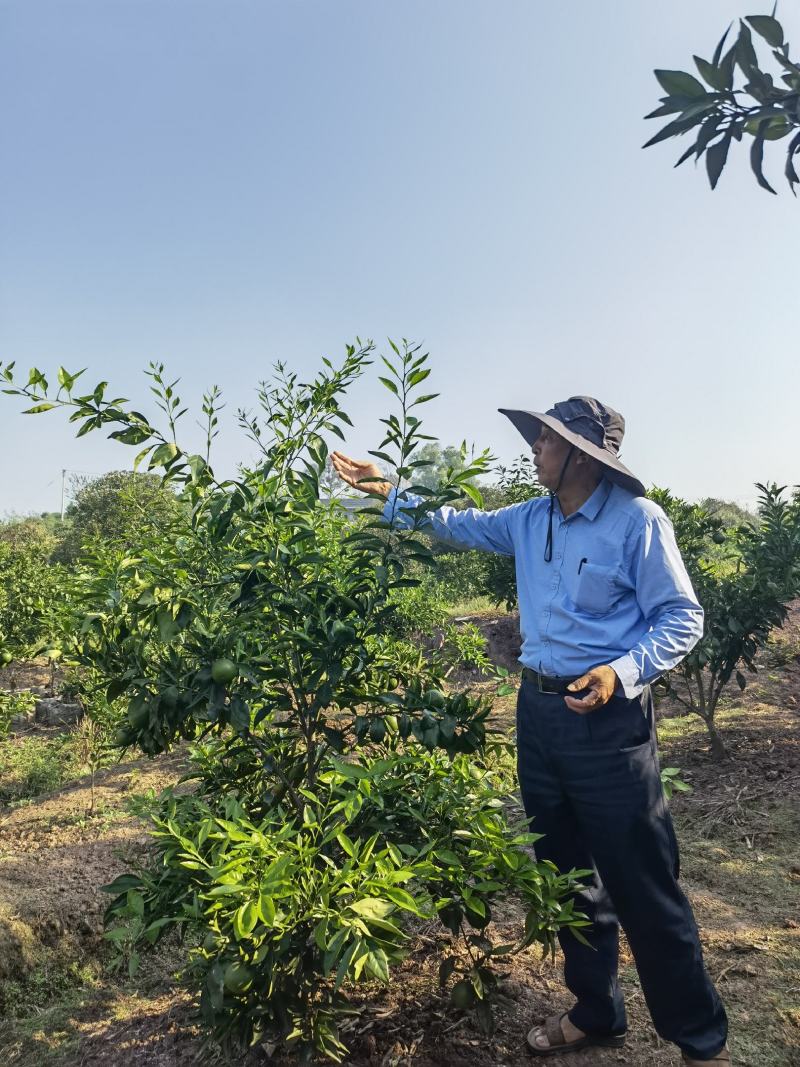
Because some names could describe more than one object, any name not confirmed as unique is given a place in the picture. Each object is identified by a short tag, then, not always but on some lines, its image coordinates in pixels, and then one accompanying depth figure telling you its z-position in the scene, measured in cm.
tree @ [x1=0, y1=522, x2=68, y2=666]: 648
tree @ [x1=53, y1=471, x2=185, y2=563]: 1532
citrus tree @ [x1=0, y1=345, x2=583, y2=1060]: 186
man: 219
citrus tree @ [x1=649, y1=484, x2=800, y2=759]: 561
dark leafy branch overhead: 124
